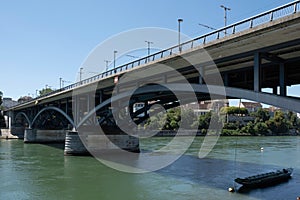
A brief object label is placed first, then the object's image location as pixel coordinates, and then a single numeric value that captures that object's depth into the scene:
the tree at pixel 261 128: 92.62
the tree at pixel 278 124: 98.24
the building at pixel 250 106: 131.12
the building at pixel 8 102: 110.94
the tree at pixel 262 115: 101.89
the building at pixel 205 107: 106.59
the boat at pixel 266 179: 18.28
